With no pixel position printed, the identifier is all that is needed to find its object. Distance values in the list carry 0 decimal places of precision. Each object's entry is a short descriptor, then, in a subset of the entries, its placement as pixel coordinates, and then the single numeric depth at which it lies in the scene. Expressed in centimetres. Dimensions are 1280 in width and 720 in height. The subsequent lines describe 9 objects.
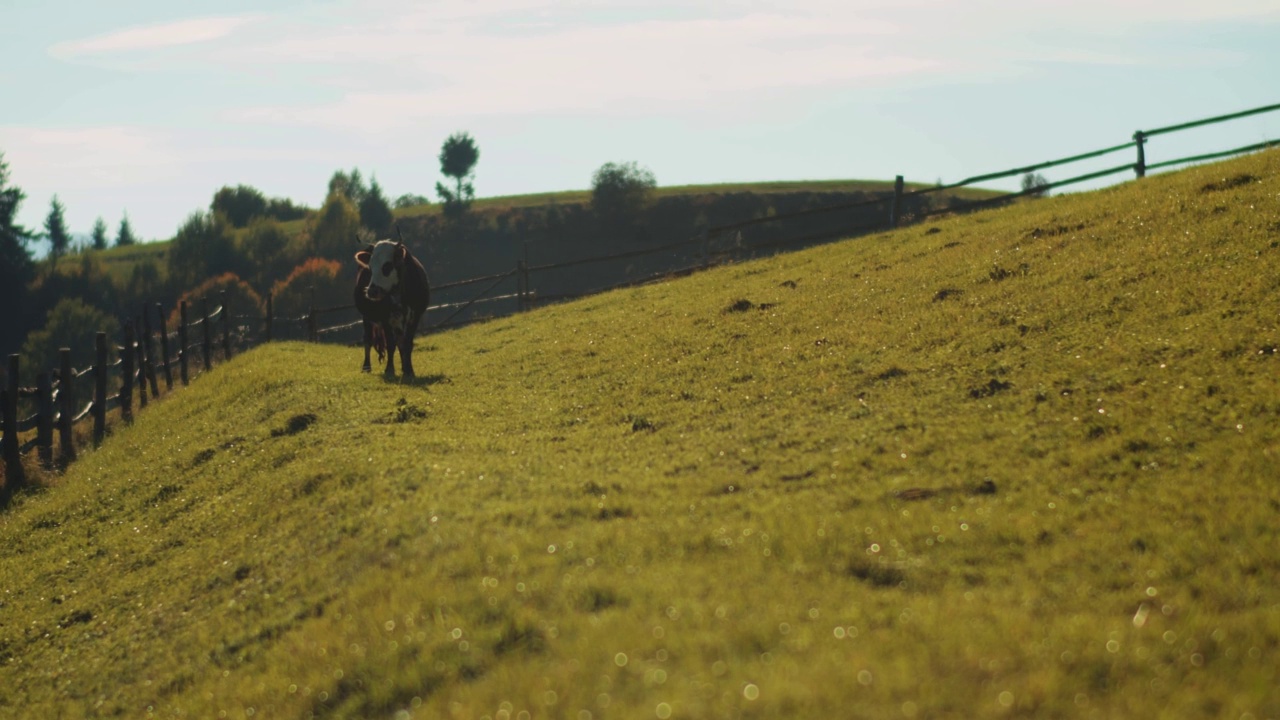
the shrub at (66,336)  7788
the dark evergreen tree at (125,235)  16838
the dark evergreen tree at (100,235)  17300
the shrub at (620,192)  10625
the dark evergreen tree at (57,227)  15100
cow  2147
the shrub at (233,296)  8769
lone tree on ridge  13875
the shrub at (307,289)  8125
